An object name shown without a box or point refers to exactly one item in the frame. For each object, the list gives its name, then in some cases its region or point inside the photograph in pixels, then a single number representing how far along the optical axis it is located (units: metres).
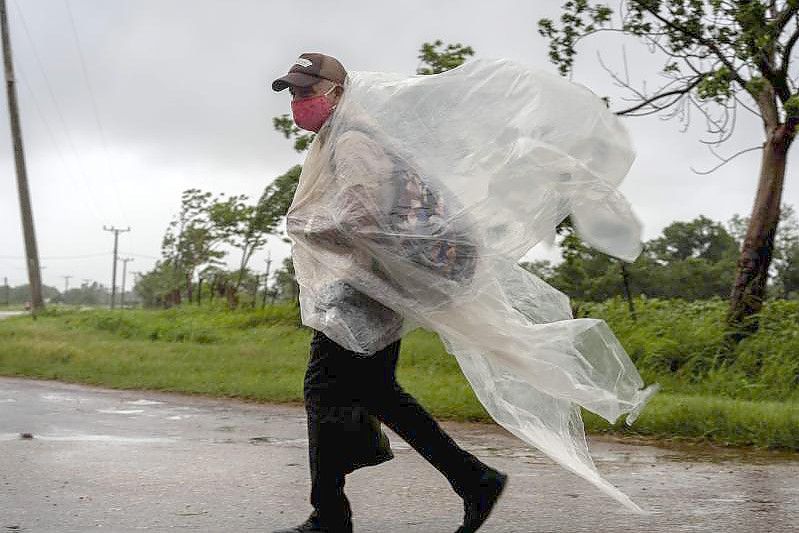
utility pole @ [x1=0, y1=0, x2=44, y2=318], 27.95
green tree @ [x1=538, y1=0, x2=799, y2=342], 10.71
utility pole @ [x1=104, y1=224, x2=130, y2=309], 65.71
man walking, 3.78
